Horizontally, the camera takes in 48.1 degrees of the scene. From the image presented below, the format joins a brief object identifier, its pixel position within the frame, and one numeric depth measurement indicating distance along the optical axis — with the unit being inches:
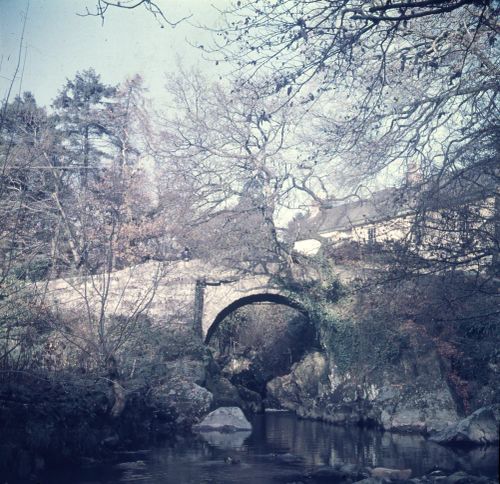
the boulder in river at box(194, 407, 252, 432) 522.0
